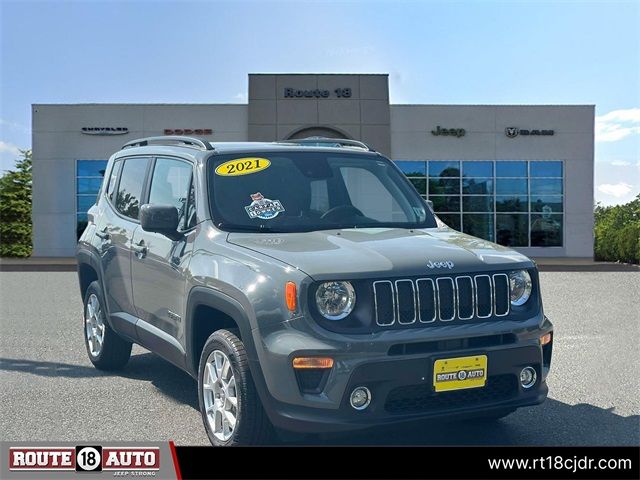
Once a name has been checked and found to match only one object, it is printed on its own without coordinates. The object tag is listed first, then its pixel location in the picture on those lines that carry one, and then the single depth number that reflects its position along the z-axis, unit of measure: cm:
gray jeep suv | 396
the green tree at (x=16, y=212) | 3195
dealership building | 3036
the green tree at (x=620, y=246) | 2647
